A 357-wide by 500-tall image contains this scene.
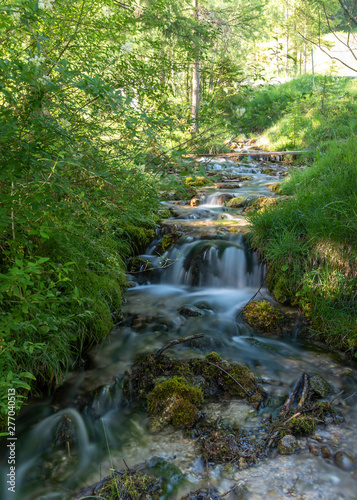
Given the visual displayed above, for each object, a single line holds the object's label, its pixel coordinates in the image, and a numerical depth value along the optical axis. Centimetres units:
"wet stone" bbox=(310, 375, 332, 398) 301
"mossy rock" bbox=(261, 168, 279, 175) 1157
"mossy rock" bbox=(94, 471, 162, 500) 204
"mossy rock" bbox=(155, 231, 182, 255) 595
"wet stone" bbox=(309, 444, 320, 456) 244
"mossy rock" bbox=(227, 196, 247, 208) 809
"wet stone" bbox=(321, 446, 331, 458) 242
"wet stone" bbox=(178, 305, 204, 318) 446
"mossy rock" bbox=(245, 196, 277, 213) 673
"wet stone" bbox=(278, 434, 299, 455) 244
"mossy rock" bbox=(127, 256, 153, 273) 544
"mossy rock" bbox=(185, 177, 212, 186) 1047
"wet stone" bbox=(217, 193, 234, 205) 851
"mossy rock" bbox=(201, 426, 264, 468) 238
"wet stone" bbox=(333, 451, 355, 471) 235
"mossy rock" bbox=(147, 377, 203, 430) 274
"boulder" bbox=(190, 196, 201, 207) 846
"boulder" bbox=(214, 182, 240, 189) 1005
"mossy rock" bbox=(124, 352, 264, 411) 306
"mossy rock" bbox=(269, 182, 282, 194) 836
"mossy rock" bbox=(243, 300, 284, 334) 412
